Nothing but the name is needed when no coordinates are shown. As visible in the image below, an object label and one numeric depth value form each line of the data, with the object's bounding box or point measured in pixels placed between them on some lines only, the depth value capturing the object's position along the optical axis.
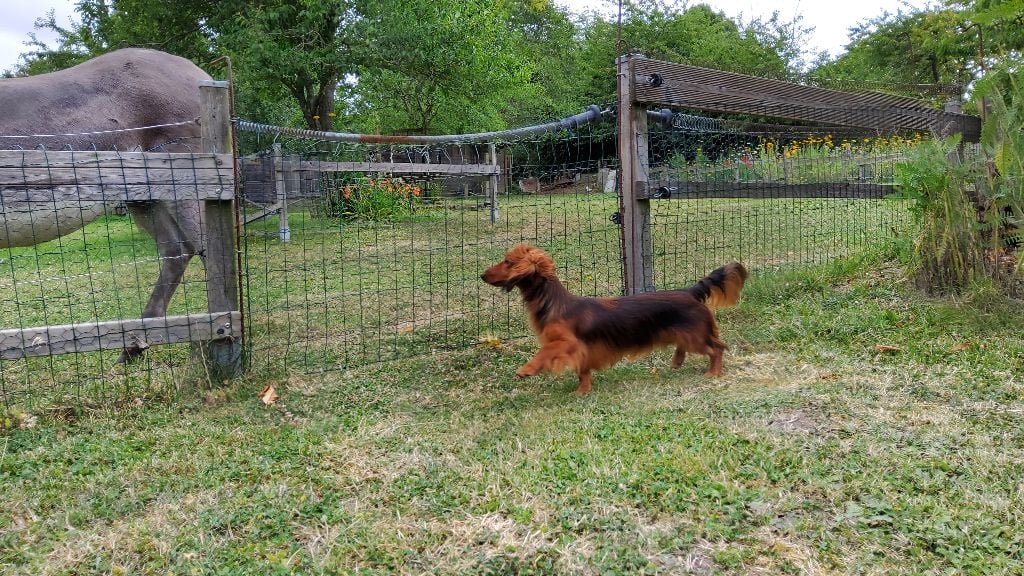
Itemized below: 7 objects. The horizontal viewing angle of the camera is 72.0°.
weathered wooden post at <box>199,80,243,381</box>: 3.99
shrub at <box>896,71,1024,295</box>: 5.12
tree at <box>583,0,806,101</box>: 26.06
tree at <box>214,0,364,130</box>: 12.29
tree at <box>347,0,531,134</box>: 12.58
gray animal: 4.36
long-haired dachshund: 4.02
